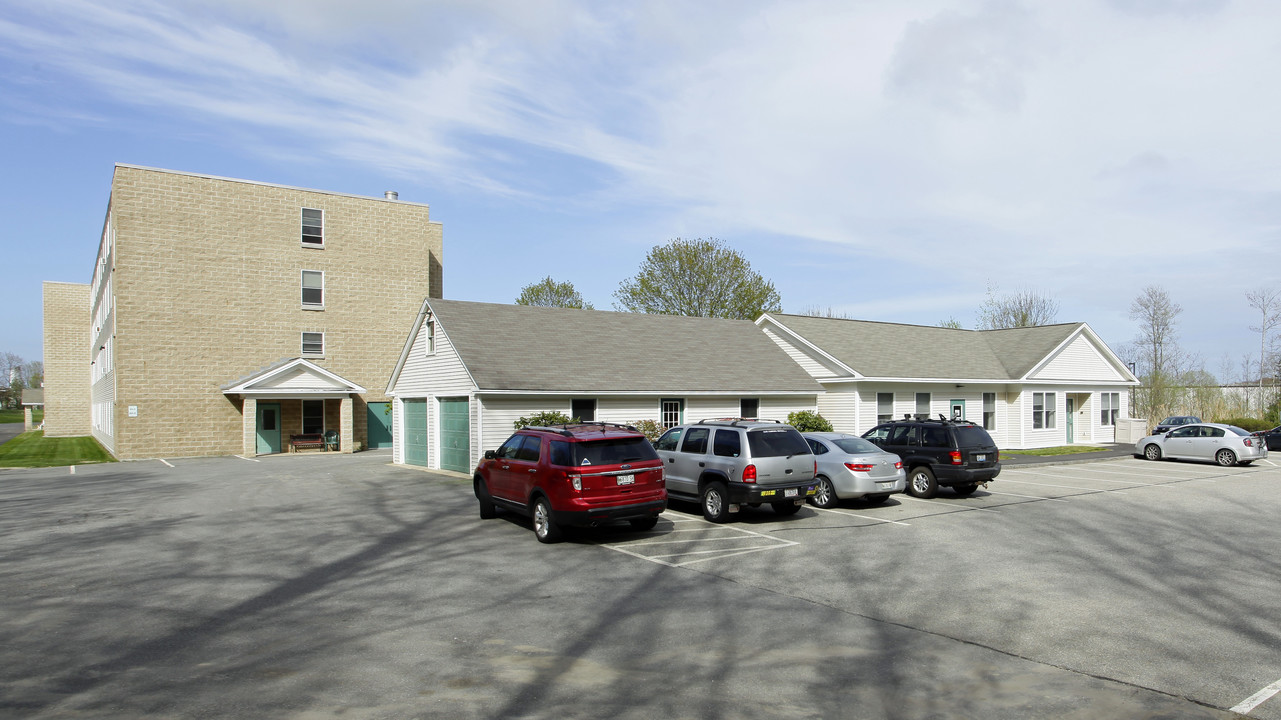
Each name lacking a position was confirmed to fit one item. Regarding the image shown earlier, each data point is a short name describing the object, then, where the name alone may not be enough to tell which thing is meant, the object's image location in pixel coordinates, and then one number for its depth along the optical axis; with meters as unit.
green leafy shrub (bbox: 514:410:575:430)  22.47
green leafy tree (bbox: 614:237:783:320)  53.44
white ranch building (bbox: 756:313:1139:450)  30.61
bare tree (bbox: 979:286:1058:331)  56.75
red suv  12.27
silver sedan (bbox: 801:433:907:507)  16.22
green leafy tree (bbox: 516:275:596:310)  69.00
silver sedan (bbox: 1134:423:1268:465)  26.97
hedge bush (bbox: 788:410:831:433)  28.14
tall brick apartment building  33.50
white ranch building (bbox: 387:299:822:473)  22.98
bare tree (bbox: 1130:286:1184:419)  48.25
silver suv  14.41
